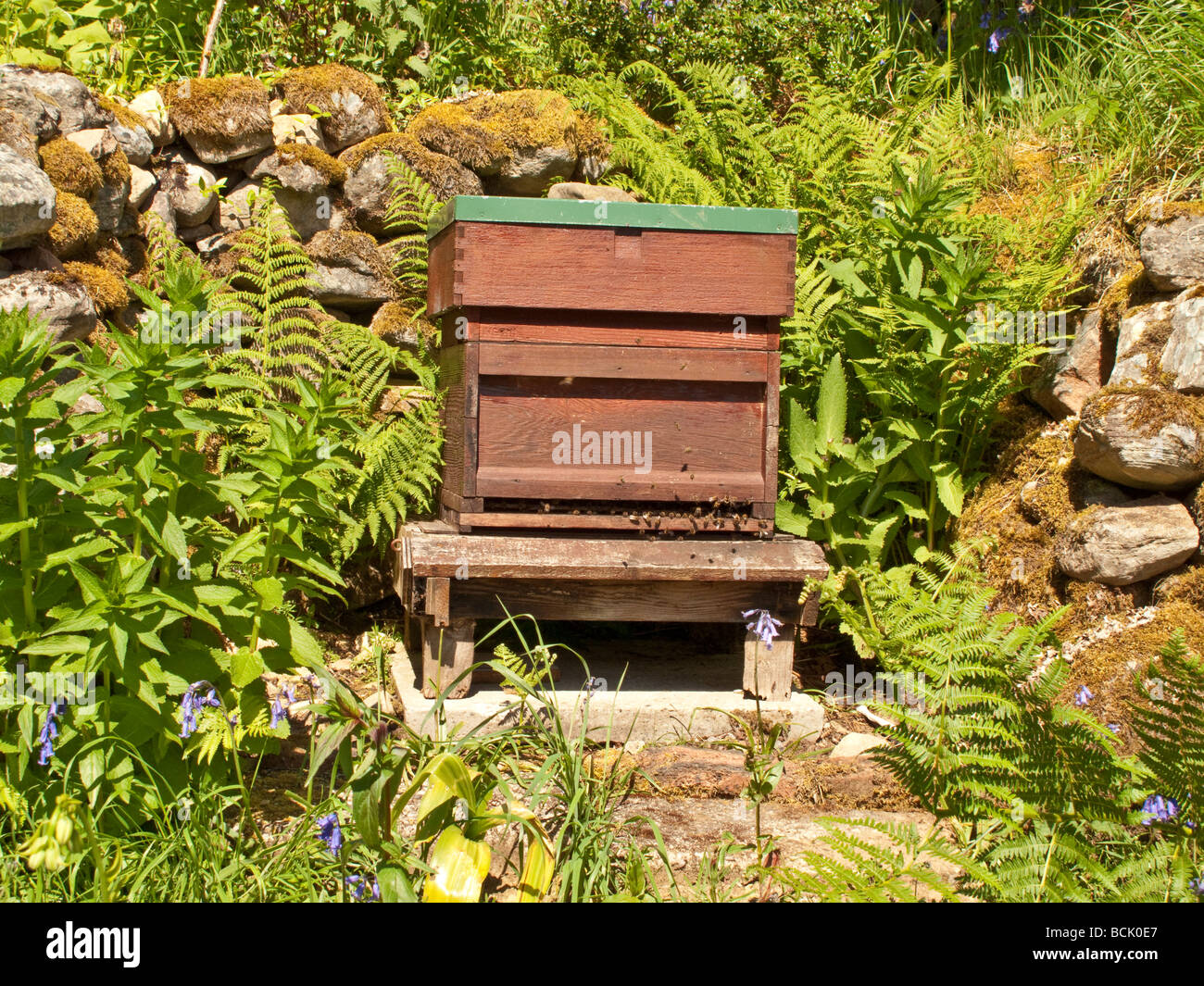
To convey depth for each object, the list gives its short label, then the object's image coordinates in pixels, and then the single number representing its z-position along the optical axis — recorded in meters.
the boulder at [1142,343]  4.45
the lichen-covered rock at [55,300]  3.91
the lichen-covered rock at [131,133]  4.79
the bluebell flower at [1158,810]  2.45
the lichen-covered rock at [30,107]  4.27
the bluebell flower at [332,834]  2.56
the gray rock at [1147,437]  4.13
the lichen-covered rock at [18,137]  4.12
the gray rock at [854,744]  4.02
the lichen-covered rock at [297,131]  5.43
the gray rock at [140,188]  4.82
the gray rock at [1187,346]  4.29
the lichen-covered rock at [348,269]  5.21
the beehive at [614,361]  3.85
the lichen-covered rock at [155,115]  5.06
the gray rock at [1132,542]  4.14
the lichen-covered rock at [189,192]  5.03
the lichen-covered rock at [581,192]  5.54
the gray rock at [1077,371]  4.80
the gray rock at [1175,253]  4.54
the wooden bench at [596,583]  3.88
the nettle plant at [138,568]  2.68
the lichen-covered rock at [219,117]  5.14
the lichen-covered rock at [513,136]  5.62
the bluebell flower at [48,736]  2.58
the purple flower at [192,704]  2.62
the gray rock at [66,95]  4.50
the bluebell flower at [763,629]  3.15
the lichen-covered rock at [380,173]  5.39
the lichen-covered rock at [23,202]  3.86
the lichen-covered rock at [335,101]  5.51
